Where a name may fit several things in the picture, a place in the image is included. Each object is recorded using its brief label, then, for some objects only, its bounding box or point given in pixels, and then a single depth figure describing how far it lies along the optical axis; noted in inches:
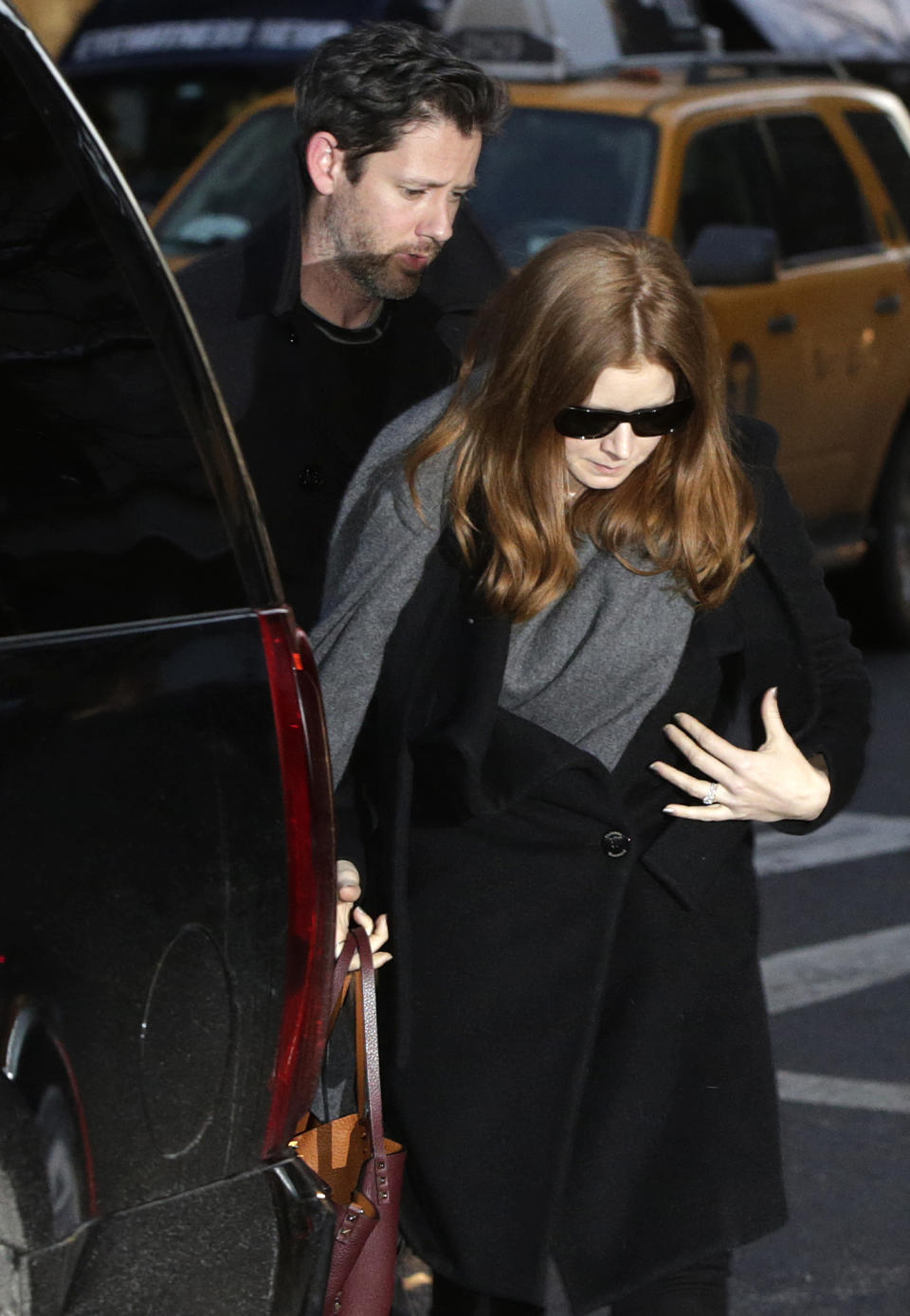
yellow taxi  580.1
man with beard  250.2
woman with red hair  210.2
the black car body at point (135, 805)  153.5
